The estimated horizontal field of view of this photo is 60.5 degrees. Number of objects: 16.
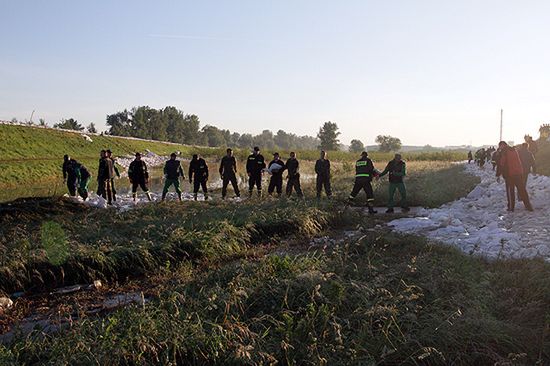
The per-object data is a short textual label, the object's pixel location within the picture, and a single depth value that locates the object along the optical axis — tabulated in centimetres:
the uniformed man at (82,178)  1486
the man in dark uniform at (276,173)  1499
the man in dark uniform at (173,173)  1406
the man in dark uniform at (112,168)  1434
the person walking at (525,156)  1277
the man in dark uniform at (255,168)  1507
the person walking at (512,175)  1114
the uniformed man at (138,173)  1425
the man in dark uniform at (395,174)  1283
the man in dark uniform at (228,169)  1494
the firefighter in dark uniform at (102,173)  1430
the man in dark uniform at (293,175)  1461
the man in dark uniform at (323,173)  1438
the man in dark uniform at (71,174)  1490
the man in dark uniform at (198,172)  1506
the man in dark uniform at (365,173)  1302
